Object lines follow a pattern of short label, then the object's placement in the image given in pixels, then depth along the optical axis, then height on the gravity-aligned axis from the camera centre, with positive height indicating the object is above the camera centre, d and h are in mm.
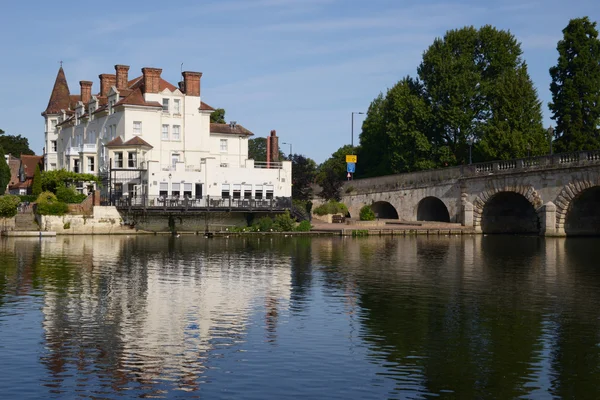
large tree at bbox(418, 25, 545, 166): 84062 +13591
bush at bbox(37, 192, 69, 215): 70125 +1159
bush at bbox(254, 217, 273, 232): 72188 -436
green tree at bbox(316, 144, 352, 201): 94812 +4115
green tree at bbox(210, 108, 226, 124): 108550 +13848
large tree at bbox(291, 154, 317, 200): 93000 +4486
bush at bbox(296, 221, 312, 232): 72000 -576
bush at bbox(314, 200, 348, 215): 87500 +1164
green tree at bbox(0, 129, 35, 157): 138125 +13002
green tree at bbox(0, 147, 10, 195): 87562 +4997
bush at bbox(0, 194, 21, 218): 69500 +1246
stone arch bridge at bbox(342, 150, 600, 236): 64438 +2241
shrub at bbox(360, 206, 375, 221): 81375 +468
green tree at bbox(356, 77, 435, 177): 89688 +10011
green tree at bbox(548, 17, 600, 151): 74875 +12159
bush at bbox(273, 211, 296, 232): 72312 -352
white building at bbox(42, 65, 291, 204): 77312 +7604
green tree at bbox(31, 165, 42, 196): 83625 +3742
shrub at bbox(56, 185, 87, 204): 73875 +2199
